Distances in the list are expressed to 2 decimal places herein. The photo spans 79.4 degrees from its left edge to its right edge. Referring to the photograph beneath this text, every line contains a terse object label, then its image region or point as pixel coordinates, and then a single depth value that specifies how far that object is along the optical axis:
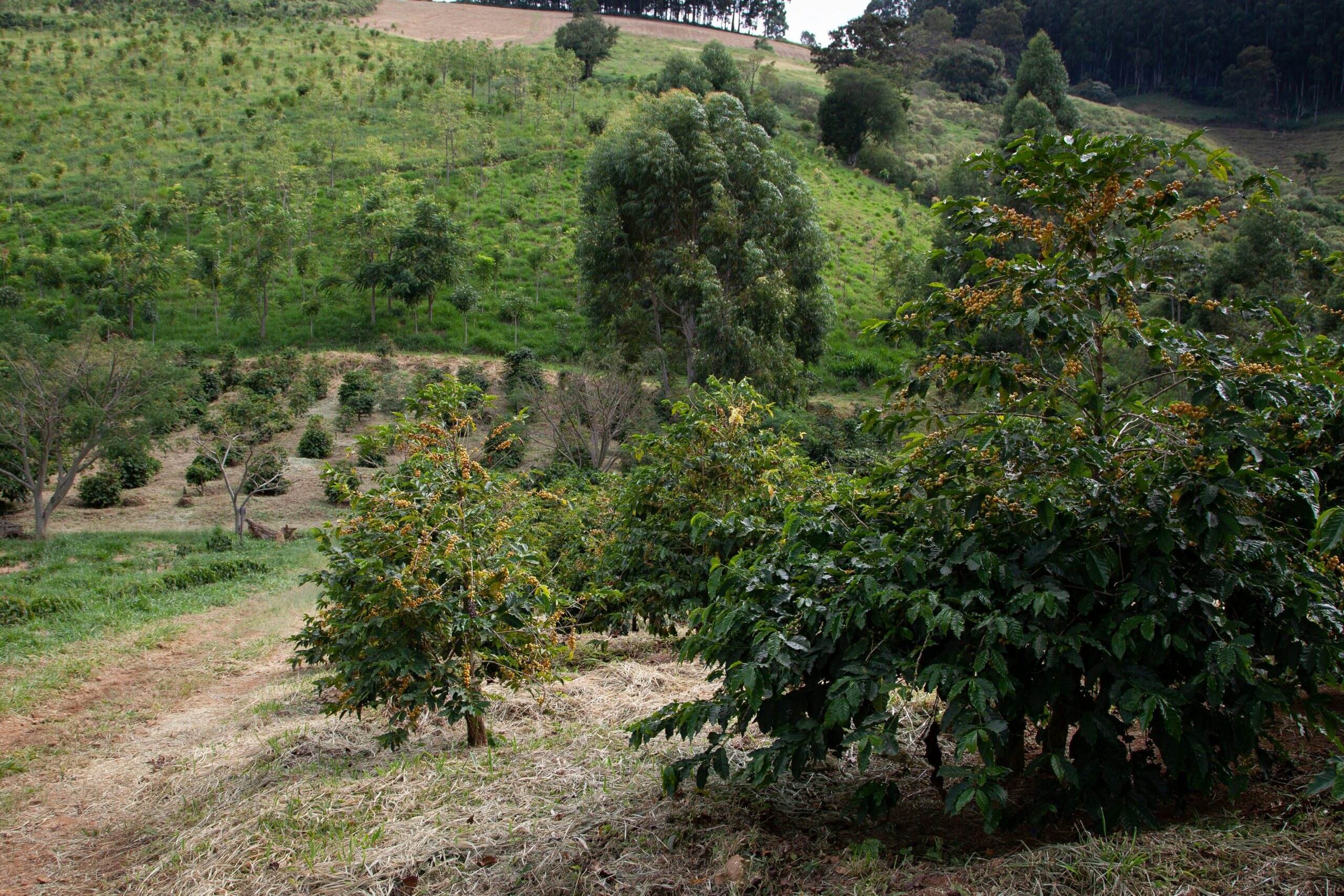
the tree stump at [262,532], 17.98
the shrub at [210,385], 24.16
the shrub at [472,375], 24.12
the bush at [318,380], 25.06
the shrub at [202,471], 20.20
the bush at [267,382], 24.66
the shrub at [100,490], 19.14
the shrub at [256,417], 19.55
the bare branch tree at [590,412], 20.38
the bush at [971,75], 64.75
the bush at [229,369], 25.19
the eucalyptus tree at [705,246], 19.95
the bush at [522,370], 23.80
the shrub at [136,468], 20.02
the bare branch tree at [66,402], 16.78
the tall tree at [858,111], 44.25
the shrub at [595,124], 40.09
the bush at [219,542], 16.48
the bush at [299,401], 23.61
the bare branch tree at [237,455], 18.12
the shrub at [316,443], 22.23
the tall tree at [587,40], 52.22
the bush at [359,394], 23.83
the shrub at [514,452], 18.73
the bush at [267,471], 19.52
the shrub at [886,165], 43.62
